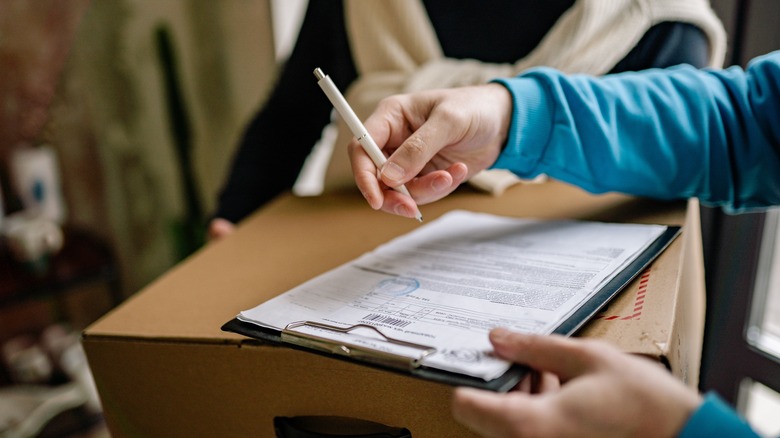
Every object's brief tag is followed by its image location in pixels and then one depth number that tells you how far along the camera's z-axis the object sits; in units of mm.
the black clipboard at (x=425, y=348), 295
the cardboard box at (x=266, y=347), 360
